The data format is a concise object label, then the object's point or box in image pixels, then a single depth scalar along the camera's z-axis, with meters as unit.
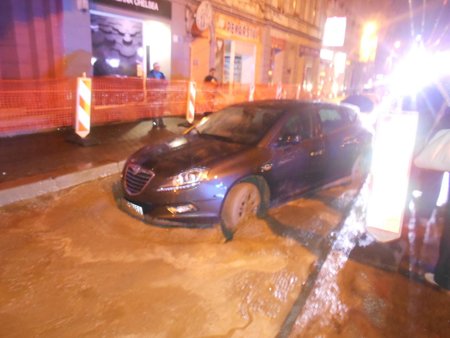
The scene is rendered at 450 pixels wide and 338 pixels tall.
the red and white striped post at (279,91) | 15.82
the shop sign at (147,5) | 11.31
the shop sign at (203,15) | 14.56
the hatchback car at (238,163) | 4.07
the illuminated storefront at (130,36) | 11.45
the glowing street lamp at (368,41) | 42.64
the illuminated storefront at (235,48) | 16.83
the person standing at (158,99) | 10.03
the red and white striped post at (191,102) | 10.27
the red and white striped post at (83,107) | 6.82
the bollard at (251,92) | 13.76
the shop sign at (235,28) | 16.56
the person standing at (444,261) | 3.26
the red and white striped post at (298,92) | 18.60
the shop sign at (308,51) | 26.07
